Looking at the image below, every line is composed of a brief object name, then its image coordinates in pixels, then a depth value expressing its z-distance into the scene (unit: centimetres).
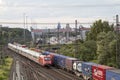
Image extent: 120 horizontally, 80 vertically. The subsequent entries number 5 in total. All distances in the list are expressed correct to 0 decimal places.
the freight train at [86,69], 3925
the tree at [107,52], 7044
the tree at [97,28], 11312
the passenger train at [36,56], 7631
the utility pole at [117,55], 6097
